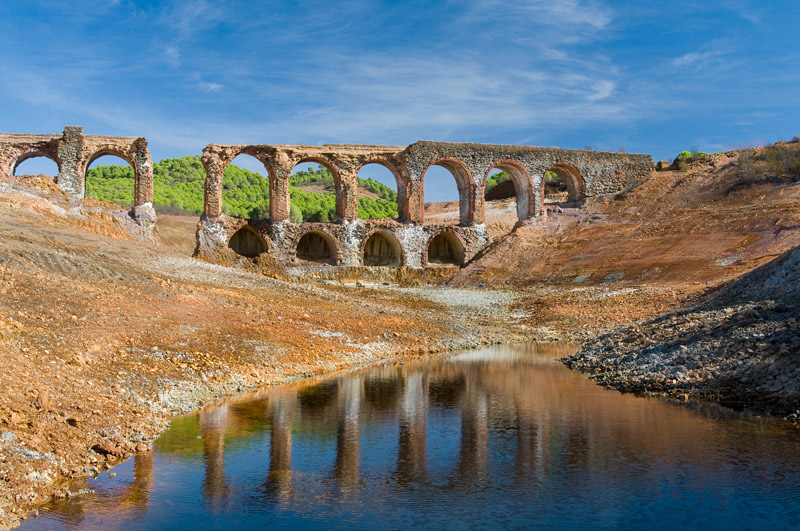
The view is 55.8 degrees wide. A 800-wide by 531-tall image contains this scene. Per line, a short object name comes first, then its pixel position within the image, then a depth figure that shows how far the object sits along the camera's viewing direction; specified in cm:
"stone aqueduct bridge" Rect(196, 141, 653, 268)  3978
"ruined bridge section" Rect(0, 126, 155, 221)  3819
